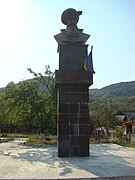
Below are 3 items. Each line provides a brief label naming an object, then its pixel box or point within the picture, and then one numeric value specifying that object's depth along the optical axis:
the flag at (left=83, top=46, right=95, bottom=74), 6.73
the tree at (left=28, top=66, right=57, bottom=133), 12.95
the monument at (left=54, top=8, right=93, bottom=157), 6.61
